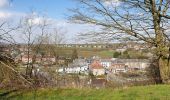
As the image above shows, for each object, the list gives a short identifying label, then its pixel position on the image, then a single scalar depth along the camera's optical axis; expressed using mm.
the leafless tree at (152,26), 16469
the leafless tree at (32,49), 15750
